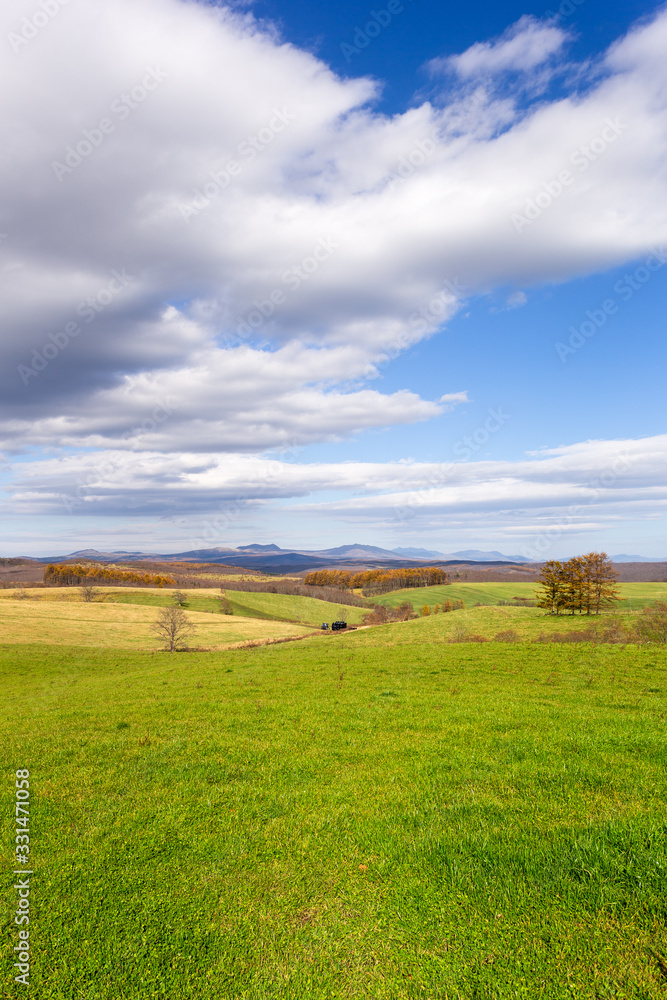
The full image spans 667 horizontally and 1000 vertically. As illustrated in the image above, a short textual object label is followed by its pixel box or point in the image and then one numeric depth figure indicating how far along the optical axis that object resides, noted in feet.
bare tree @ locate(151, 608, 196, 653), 189.26
